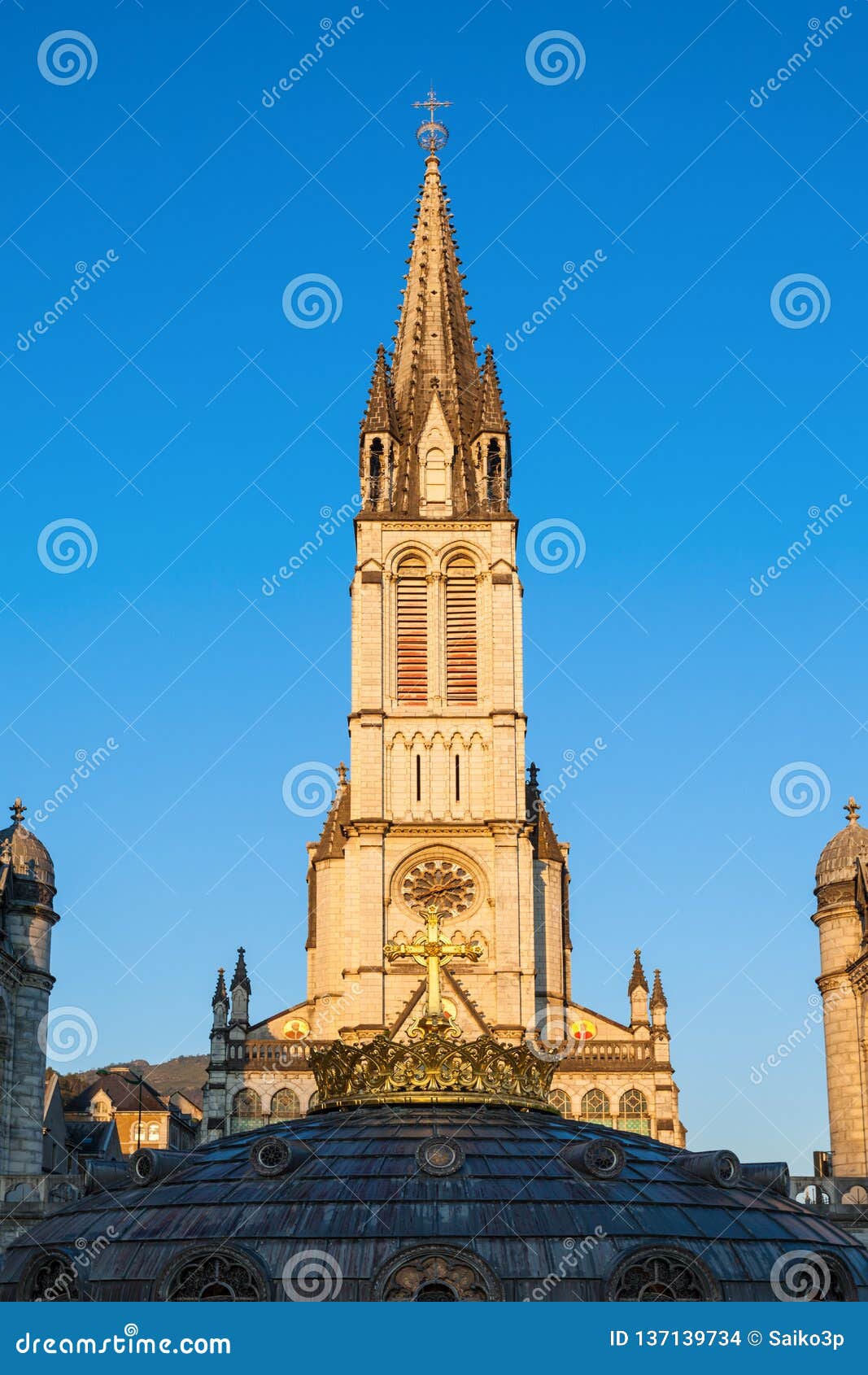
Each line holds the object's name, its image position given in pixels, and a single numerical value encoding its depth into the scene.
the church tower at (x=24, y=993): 55.34
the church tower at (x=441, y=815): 80.62
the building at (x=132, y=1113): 118.75
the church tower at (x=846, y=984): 57.00
